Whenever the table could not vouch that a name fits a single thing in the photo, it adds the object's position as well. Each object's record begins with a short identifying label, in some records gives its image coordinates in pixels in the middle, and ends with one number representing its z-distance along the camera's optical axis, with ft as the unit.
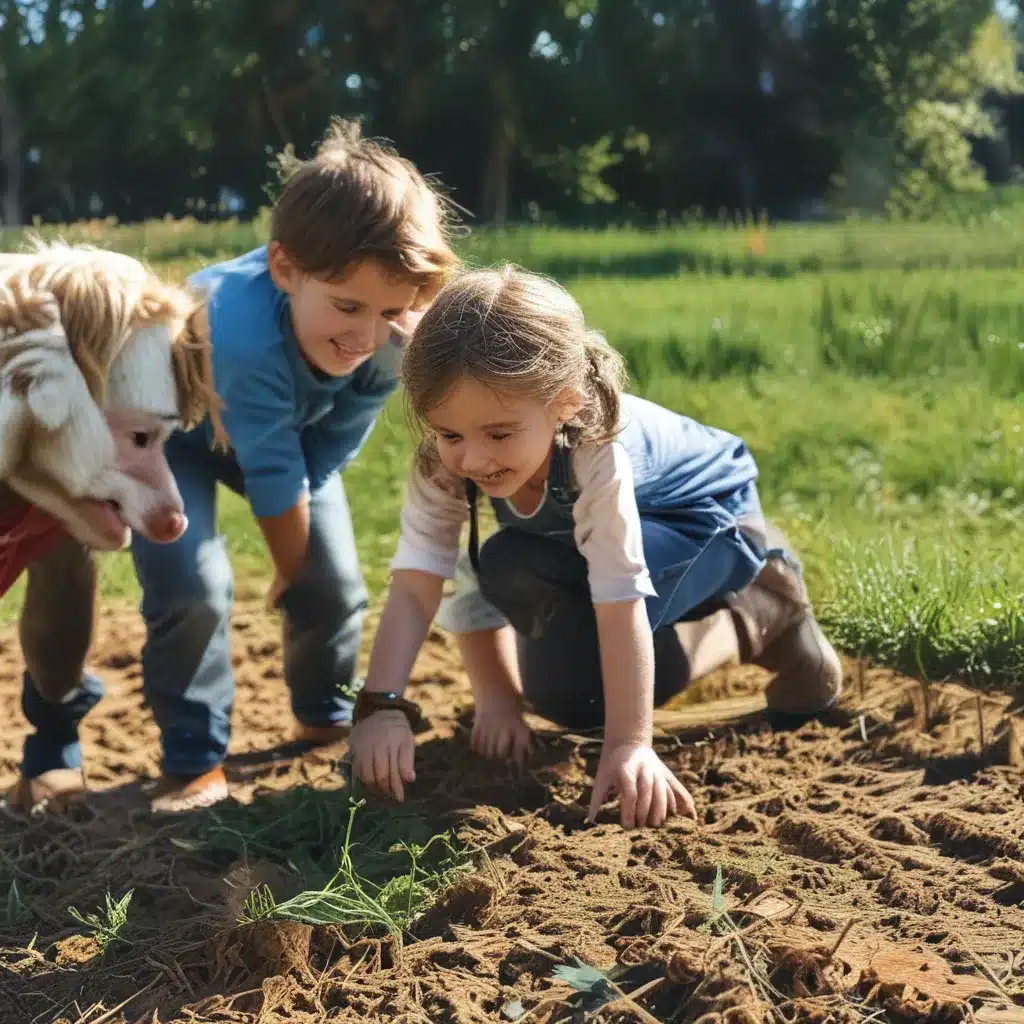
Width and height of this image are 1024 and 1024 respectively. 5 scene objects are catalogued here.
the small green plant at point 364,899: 7.25
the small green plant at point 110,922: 7.58
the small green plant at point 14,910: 8.14
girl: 8.20
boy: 9.68
